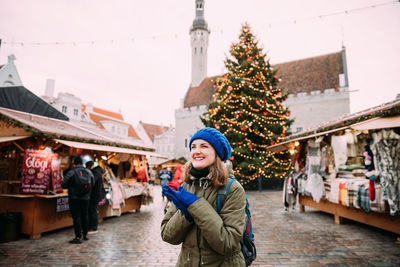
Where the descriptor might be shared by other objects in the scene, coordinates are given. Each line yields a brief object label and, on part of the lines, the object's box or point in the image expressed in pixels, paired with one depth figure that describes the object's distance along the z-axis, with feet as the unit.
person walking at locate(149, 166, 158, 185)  105.95
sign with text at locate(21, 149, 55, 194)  19.11
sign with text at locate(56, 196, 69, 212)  20.62
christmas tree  50.19
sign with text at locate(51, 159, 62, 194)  20.59
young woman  4.97
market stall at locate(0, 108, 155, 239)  19.12
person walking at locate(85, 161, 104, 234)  20.66
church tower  128.67
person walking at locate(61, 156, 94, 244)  17.80
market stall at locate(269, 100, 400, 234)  16.03
